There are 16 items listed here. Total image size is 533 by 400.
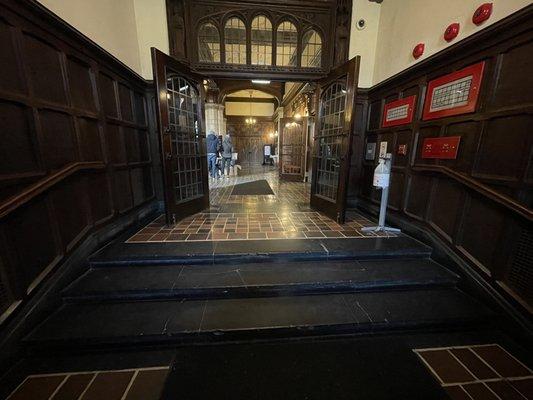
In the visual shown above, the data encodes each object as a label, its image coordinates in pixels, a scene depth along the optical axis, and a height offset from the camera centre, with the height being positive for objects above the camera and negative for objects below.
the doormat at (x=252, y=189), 5.75 -1.08
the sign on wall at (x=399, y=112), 2.98 +0.58
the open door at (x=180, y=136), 2.97 +0.20
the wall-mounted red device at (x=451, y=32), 2.30 +1.26
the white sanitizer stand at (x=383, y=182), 2.99 -0.39
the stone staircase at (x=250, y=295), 1.68 -1.29
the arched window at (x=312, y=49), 3.99 +1.84
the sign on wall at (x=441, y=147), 2.34 +0.07
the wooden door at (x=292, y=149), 7.92 +0.08
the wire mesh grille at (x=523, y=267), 1.68 -0.85
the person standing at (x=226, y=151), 8.59 -0.04
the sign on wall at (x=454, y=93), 2.14 +0.64
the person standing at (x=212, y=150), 7.67 -0.01
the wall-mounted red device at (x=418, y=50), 2.76 +1.29
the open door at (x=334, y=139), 3.13 +0.21
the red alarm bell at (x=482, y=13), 1.97 +1.26
